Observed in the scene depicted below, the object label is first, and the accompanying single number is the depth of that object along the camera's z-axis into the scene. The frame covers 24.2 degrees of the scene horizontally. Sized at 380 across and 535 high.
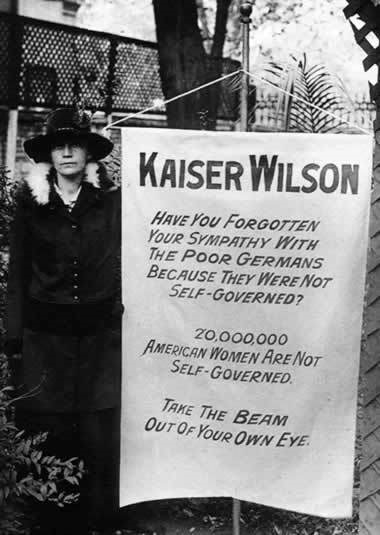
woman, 4.04
